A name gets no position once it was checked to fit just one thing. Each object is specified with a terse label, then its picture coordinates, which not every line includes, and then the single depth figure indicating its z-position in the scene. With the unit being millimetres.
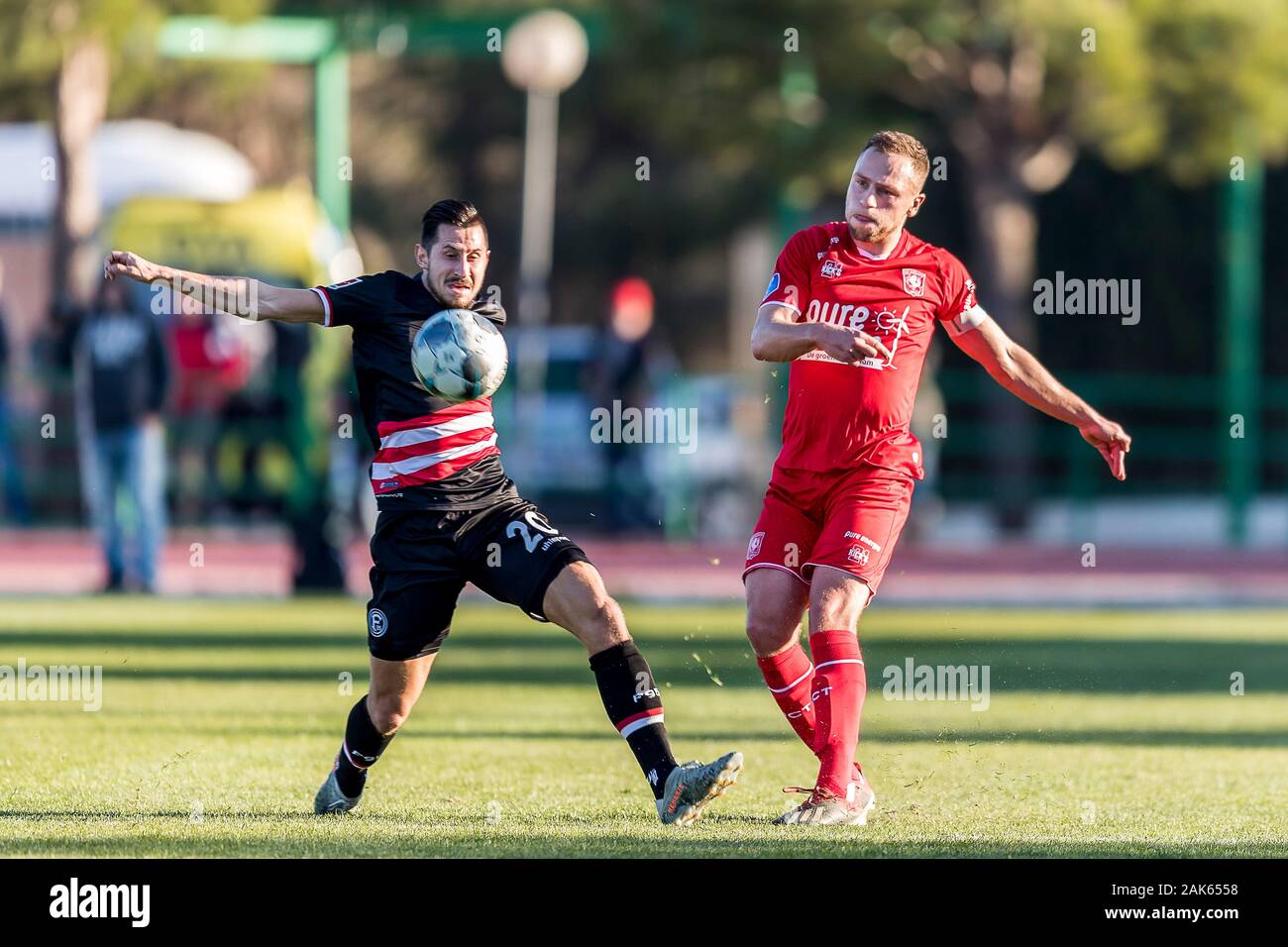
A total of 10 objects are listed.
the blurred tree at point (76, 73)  23188
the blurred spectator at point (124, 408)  16047
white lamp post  21438
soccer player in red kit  7133
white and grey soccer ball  6898
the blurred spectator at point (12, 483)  21422
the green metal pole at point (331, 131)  23781
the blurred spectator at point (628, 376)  21266
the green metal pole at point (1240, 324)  23953
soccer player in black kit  6906
